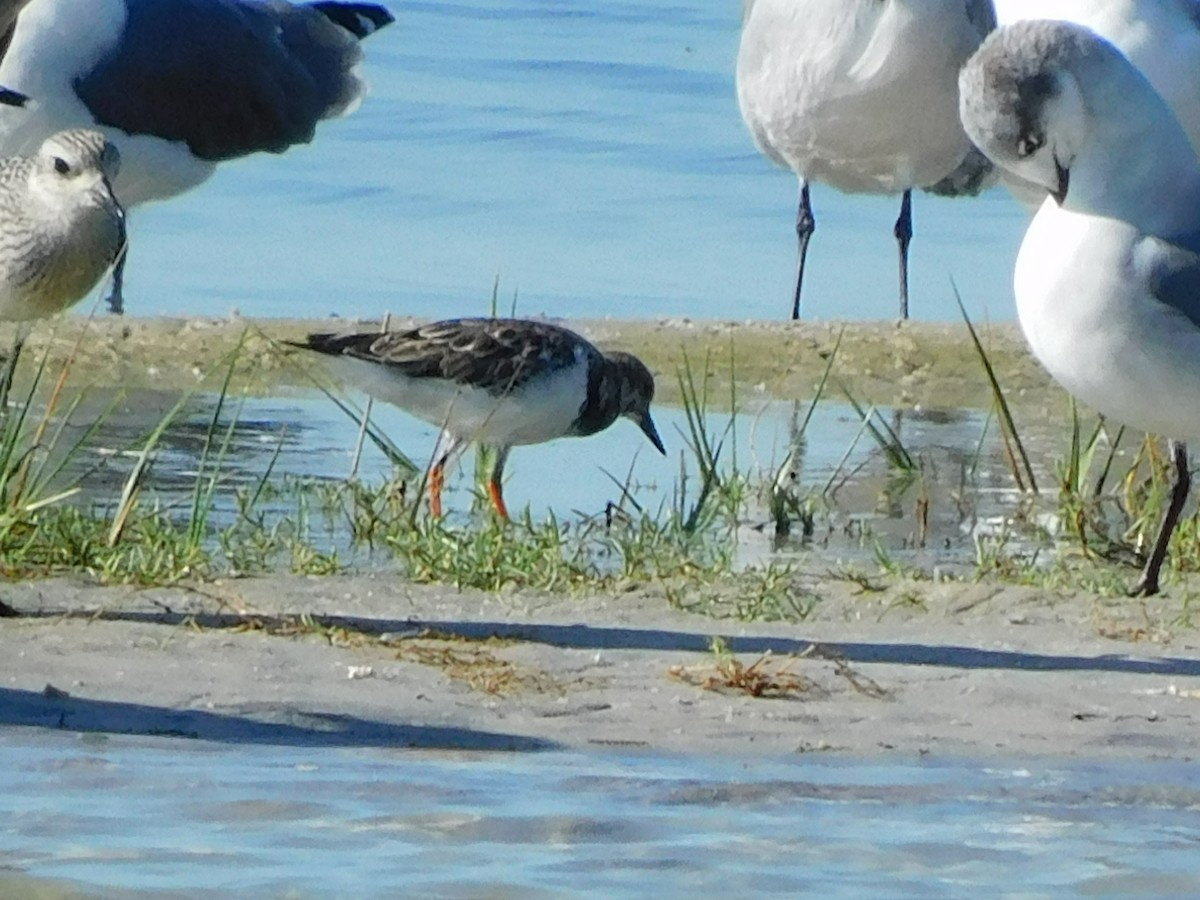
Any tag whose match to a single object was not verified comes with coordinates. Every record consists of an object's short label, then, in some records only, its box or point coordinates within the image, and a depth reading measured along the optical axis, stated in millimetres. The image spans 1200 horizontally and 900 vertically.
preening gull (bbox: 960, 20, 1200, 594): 11844
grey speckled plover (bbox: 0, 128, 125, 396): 12070
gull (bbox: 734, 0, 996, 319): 21469
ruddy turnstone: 15062
